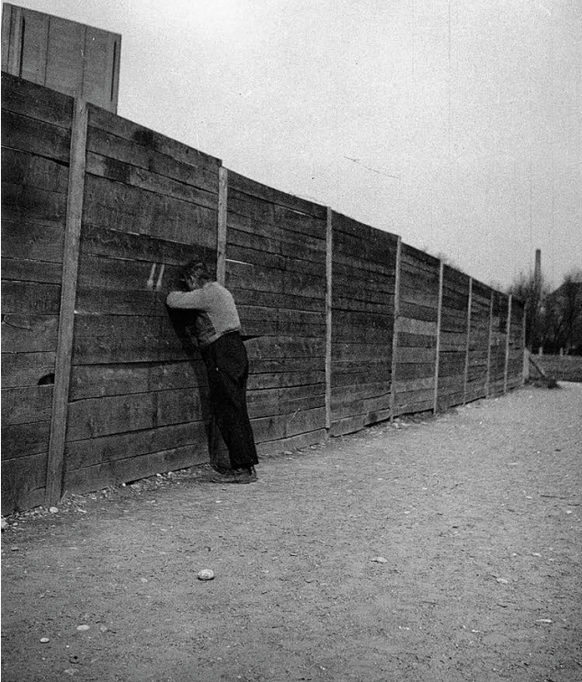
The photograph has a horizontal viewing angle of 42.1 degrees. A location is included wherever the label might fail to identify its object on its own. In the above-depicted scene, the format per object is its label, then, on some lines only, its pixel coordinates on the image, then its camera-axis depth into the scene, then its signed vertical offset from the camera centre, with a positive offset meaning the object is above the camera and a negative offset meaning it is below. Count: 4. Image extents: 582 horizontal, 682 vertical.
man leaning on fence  5.35 -0.14
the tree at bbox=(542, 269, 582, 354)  47.09 +3.07
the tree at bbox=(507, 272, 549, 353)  48.25 +3.54
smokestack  48.04 +6.03
